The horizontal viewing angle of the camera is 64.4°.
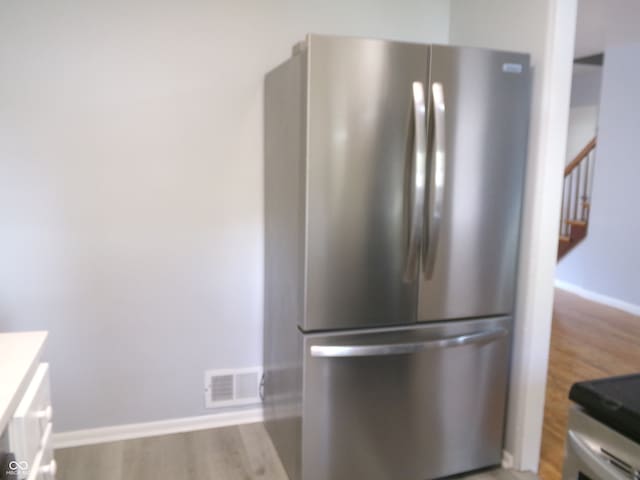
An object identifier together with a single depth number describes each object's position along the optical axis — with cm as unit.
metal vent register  266
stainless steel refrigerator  190
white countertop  110
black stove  99
